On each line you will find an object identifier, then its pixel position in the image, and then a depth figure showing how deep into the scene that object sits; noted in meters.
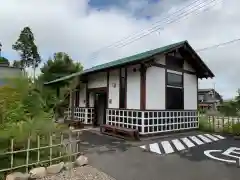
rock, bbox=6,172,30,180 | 3.77
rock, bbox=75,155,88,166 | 4.95
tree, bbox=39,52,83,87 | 23.19
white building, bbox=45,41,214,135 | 8.92
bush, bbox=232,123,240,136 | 9.69
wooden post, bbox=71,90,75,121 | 13.77
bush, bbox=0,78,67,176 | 4.08
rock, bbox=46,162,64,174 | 4.30
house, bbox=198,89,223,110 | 41.20
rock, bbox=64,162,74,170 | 4.65
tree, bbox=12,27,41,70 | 30.86
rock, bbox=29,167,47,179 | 4.02
